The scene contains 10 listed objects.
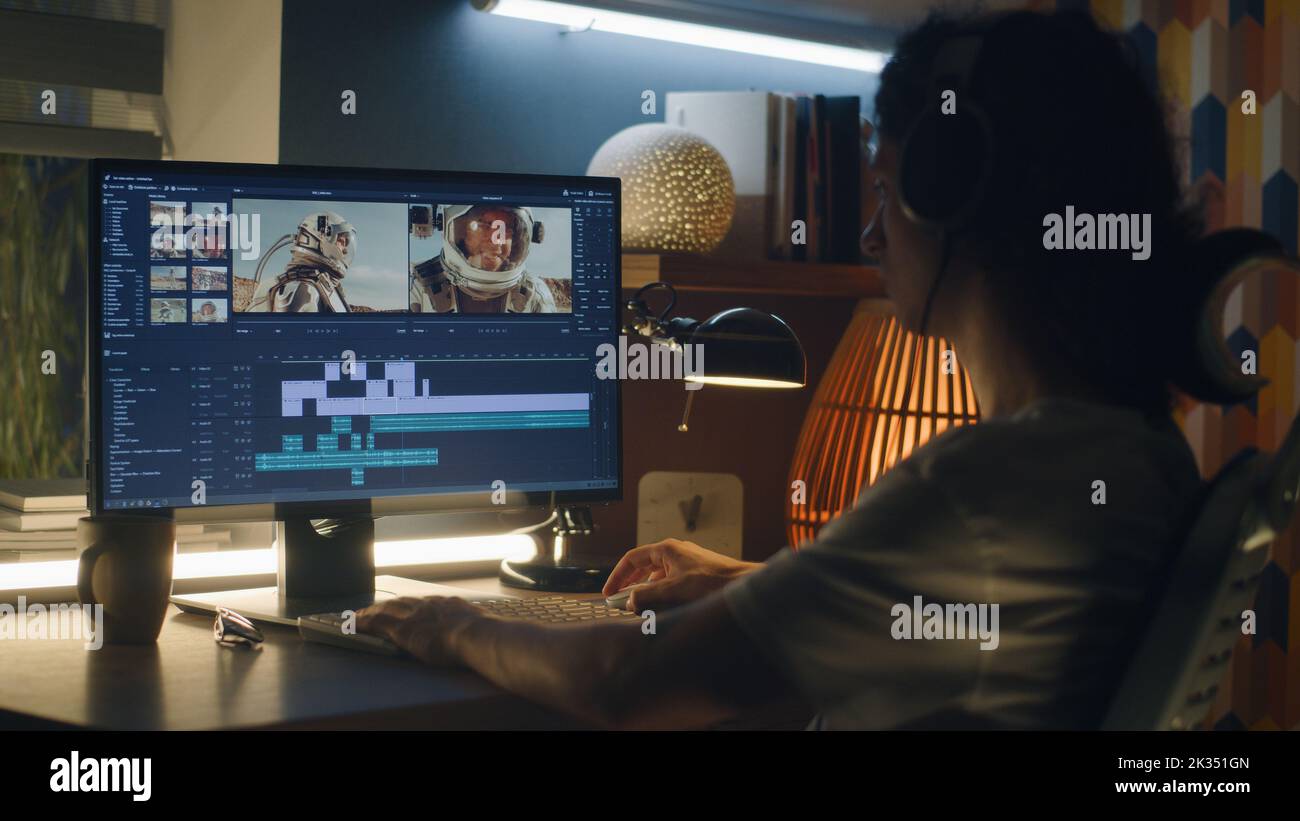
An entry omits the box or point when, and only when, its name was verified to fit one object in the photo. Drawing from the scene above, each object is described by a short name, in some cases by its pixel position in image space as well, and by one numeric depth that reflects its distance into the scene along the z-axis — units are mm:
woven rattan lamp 1814
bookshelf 1652
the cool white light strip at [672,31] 1706
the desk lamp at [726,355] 1442
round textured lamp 1654
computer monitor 1244
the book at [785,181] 1819
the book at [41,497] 1396
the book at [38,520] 1393
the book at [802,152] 1830
